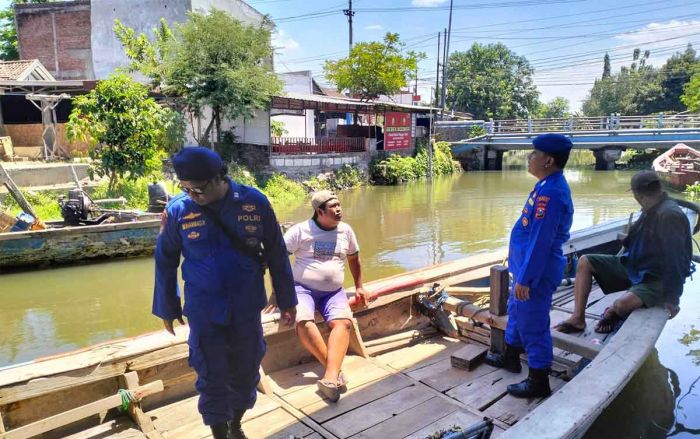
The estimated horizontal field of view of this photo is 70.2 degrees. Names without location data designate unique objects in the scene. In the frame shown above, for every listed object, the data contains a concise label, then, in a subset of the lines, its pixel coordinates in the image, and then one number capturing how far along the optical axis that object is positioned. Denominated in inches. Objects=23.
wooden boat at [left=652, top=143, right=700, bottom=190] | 668.1
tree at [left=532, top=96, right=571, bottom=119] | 2573.8
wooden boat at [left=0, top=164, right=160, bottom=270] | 330.0
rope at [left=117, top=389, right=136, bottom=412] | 107.1
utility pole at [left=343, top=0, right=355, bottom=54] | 1342.4
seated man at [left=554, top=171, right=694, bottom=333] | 134.6
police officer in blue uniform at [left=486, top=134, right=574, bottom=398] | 109.7
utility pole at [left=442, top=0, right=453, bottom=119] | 1451.8
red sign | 946.1
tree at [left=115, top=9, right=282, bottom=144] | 635.5
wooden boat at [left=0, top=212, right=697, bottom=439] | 97.7
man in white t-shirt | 126.3
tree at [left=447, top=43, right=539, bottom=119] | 1855.3
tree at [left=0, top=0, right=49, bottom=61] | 1089.4
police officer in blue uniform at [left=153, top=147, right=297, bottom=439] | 87.6
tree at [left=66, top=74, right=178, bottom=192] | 475.8
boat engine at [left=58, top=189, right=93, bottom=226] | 360.8
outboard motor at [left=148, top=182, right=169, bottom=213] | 397.2
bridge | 980.6
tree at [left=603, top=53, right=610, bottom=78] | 2576.3
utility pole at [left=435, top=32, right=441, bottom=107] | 1573.6
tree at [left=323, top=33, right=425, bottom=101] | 1064.2
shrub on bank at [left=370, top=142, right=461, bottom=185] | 903.1
